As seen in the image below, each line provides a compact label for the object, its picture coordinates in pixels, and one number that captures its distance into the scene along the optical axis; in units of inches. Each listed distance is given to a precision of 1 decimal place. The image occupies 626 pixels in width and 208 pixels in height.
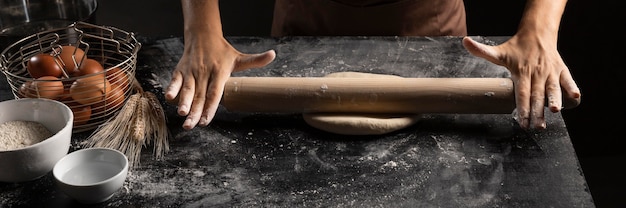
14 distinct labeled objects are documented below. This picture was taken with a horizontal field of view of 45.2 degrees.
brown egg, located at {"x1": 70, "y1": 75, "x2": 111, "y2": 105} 51.6
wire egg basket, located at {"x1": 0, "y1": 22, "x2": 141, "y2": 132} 51.6
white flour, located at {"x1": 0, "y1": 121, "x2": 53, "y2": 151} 46.8
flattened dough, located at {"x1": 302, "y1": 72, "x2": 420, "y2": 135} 52.6
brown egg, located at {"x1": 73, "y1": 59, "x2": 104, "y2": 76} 53.0
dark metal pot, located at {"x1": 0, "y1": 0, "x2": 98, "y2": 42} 77.6
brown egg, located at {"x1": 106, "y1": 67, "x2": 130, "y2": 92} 53.7
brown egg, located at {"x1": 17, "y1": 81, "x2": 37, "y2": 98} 52.2
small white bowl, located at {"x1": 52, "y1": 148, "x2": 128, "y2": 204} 44.3
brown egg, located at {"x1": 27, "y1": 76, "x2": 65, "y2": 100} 51.2
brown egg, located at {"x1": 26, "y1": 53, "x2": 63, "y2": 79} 53.3
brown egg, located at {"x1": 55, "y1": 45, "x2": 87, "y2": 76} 53.6
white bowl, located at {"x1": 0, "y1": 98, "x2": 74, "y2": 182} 45.2
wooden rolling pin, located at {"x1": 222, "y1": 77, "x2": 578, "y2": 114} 53.5
